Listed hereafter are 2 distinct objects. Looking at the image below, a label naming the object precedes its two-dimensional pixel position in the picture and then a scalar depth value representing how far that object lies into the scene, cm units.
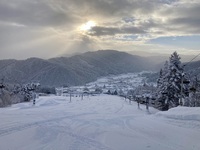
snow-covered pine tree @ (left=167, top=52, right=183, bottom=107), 2486
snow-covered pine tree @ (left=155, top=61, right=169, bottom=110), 2518
